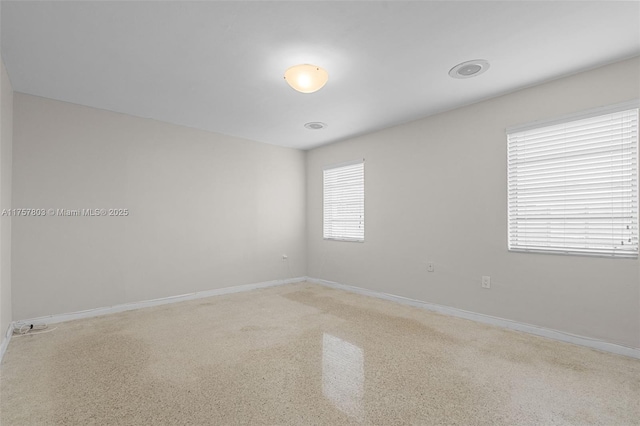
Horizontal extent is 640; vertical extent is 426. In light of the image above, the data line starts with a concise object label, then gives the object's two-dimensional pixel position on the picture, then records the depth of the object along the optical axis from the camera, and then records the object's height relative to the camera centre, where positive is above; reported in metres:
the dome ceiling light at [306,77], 2.66 +1.17
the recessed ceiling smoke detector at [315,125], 4.36 +1.22
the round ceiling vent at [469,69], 2.72 +1.28
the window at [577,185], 2.64 +0.23
